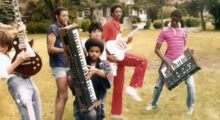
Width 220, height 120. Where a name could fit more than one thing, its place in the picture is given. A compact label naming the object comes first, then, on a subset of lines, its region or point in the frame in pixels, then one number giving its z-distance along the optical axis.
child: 4.71
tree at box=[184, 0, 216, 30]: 34.18
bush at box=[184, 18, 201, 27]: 36.43
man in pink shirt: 6.48
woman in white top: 4.45
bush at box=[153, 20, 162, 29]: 37.05
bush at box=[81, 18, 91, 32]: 32.73
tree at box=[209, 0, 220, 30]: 33.29
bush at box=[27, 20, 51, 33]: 32.68
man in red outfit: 5.95
